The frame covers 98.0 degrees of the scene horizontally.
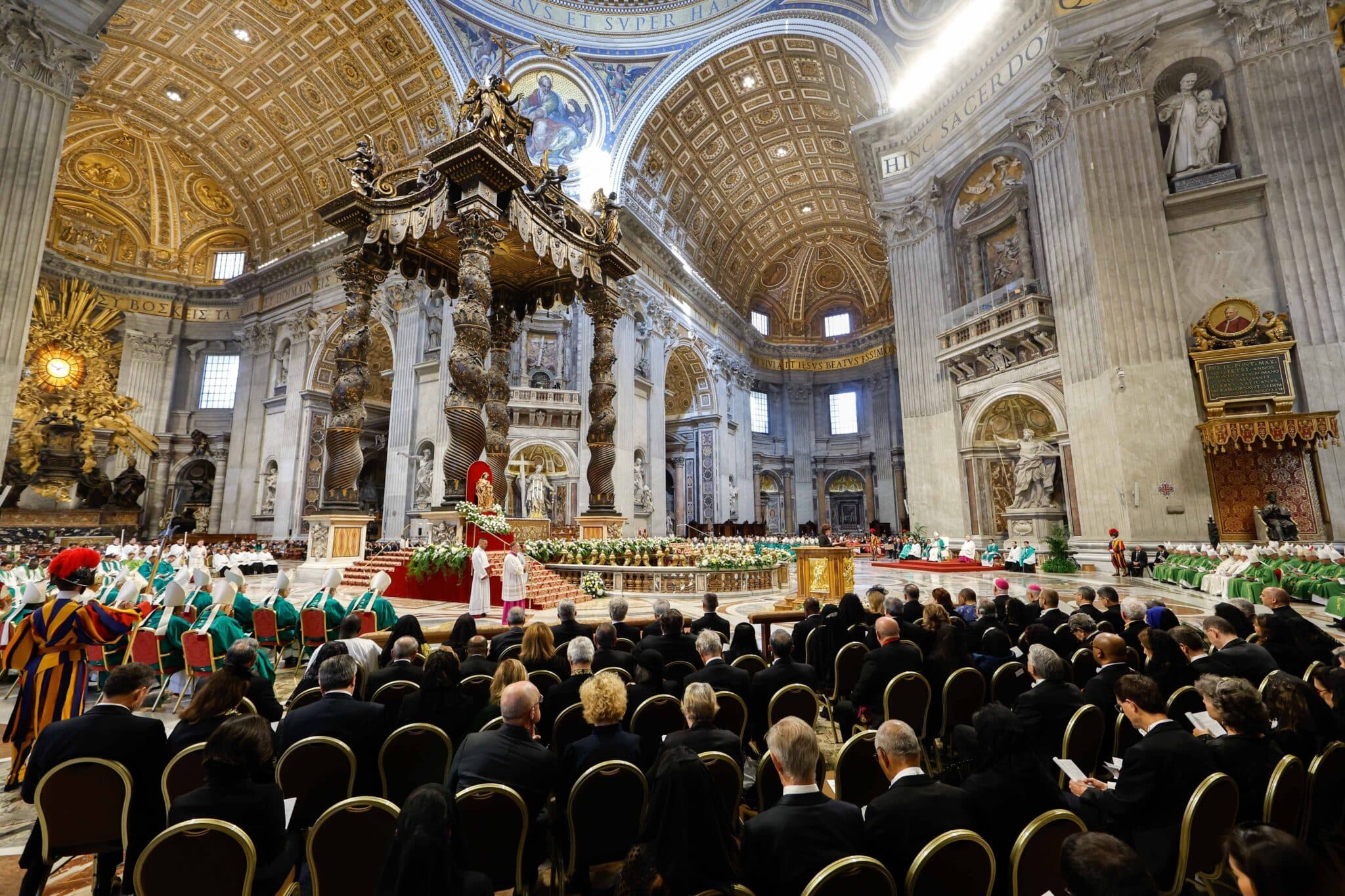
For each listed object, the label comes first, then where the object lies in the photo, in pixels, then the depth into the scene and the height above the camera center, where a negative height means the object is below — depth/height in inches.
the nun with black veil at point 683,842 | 60.6 -32.0
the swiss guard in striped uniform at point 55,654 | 131.0 -24.9
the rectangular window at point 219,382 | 991.6 +269.9
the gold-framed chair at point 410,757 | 94.8 -35.5
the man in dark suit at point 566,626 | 175.5 -26.4
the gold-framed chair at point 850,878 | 53.8 -31.5
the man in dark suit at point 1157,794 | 77.7 -35.0
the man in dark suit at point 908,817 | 64.9 -31.8
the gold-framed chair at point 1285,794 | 76.3 -34.6
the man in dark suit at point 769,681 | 128.9 -32.8
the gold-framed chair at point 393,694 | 118.0 -30.8
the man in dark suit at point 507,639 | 158.6 -28.2
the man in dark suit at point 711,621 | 179.6 -25.8
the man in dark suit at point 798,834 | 61.8 -32.2
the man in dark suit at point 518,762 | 82.7 -31.7
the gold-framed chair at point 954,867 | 57.7 -33.1
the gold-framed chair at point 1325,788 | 84.5 -37.9
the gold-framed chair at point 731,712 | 114.5 -34.5
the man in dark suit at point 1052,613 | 183.9 -26.2
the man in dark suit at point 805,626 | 197.7 -30.5
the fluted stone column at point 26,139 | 420.8 +297.4
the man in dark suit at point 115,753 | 83.6 -30.1
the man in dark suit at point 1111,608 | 173.2 -24.0
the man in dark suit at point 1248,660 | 121.8 -27.1
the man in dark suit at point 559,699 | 118.2 -32.4
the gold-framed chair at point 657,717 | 111.1 -34.3
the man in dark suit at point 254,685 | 116.4 -29.1
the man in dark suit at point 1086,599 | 185.6 -21.5
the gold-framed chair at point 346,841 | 65.0 -33.4
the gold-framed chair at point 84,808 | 77.0 -35.3
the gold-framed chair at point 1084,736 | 99.0 -35.0
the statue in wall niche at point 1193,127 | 488.4 +337.4
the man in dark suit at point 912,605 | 195.9 -24.2
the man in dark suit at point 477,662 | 132.5 -28.3
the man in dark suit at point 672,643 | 154.0 -27.8
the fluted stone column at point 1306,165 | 432.8 +281.6
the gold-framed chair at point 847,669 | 161.3 -36.9
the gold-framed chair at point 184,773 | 82.3 -32.7
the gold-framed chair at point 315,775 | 87.0 -35.1
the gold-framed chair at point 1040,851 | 63.0 -34.5
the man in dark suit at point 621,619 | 186.7 -26.0
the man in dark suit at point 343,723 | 96.4 -30.1
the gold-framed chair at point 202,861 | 58.9 -32.6
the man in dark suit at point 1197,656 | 122.9 -27.5
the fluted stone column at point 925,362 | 654.5 +203.2
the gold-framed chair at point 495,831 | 72.1 -36.7
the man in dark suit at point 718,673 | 123.5 -29.1
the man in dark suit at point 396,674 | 122.3 -28.3
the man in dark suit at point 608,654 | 142.3 -28.7
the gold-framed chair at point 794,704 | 121.6 -35.4
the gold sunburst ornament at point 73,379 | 785.6 +236.5
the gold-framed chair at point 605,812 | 80.2 -38.0
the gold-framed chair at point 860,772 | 90.0 -36.9
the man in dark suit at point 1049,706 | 105.7 -31.3
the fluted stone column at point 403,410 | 740.0 +169.7
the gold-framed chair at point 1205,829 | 71.6 -37.1
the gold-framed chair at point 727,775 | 83.0 -34.3
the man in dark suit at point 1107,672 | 114.0 -27.8
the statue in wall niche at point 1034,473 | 560.4 +57.2
